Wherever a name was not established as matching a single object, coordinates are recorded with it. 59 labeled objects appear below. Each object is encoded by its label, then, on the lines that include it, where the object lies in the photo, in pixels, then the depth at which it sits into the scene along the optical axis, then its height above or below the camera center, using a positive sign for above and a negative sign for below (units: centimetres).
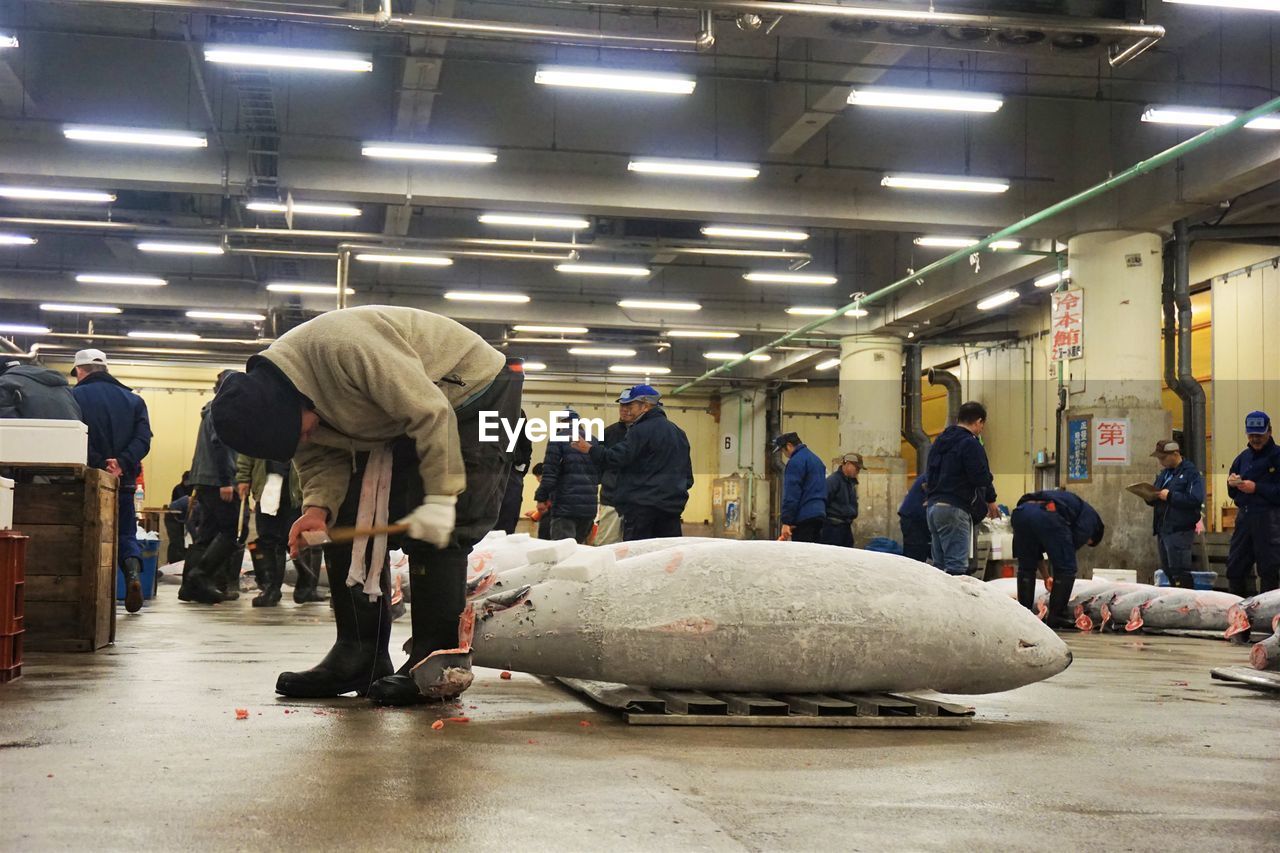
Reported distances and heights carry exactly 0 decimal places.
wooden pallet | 408 -73
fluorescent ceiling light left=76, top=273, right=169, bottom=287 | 2406 +348
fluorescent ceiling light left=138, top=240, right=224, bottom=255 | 2123 +361
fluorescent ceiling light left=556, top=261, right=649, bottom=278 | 2223 +346
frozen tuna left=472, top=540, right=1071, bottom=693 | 430 -48
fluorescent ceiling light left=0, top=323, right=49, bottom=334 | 2739 +289
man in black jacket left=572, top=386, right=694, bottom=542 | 948 -1
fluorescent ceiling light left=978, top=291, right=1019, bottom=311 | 2344 +321
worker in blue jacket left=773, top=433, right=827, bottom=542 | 1182 -13
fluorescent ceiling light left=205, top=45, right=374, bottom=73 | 1312 +408
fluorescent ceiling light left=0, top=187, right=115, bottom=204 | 1788 +372
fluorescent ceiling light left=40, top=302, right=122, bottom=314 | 2548 +309
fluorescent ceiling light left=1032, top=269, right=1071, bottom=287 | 2183 +337
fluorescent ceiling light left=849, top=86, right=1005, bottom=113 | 1410 +405
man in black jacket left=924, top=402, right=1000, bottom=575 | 975 -7
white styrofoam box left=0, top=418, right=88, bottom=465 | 634 +13
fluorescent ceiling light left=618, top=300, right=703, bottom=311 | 2597 +336
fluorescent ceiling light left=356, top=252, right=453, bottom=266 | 2044 +335
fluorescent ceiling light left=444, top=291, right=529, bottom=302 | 2559 +343
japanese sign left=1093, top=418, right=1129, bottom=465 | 1664 +55
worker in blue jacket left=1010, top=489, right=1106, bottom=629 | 1074 -45
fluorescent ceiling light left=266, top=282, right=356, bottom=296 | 2392 +330
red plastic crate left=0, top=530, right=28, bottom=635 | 484 -41
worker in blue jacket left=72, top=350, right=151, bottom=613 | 961 +28
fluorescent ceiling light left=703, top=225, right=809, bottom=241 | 2003 +368
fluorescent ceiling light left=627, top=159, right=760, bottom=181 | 1689 +395
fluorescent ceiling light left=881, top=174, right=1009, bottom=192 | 1720 +385
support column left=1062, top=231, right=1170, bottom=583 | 1658 +132
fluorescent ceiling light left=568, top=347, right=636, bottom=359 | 3006 +283
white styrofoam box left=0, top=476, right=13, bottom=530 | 515 -14
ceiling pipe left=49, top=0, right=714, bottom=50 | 1158 +402
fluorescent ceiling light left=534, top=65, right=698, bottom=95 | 1363 +407
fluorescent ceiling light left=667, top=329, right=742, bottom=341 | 2805 +300
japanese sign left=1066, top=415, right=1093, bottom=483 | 1686 +42
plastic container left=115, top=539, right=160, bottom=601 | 1188 -91
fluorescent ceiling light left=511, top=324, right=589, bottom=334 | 2779 +311
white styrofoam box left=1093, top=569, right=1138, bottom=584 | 1488 -104
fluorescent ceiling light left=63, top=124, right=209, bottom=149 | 1594 +402
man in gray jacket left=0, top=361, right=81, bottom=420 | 833 +47
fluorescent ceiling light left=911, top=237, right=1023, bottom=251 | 1910 +356
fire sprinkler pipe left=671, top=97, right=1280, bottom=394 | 1273 +334
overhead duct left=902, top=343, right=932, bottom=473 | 2800 +153
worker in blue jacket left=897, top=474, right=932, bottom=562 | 1202 -45
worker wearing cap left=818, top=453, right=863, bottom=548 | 1358 -26
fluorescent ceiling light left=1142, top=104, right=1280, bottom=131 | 1402 +387
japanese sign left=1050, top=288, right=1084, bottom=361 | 1736 +205
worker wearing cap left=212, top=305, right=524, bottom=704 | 398 +6
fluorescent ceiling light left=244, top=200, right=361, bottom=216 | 1890 +377
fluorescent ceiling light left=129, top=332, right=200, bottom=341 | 2809 +282
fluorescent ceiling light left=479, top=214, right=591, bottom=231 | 1942 +372
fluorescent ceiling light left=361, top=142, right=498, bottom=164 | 1653 +401
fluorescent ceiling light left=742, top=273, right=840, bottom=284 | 2378 +358
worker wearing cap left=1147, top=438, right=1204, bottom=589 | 1290 -27
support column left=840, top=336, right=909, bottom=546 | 2609 +106
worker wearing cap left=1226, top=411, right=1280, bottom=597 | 1162 -18
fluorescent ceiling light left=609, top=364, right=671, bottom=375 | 3322 +266
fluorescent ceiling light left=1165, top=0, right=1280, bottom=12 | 1145 +411
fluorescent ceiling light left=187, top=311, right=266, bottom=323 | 2586 +303
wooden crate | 636 -42
